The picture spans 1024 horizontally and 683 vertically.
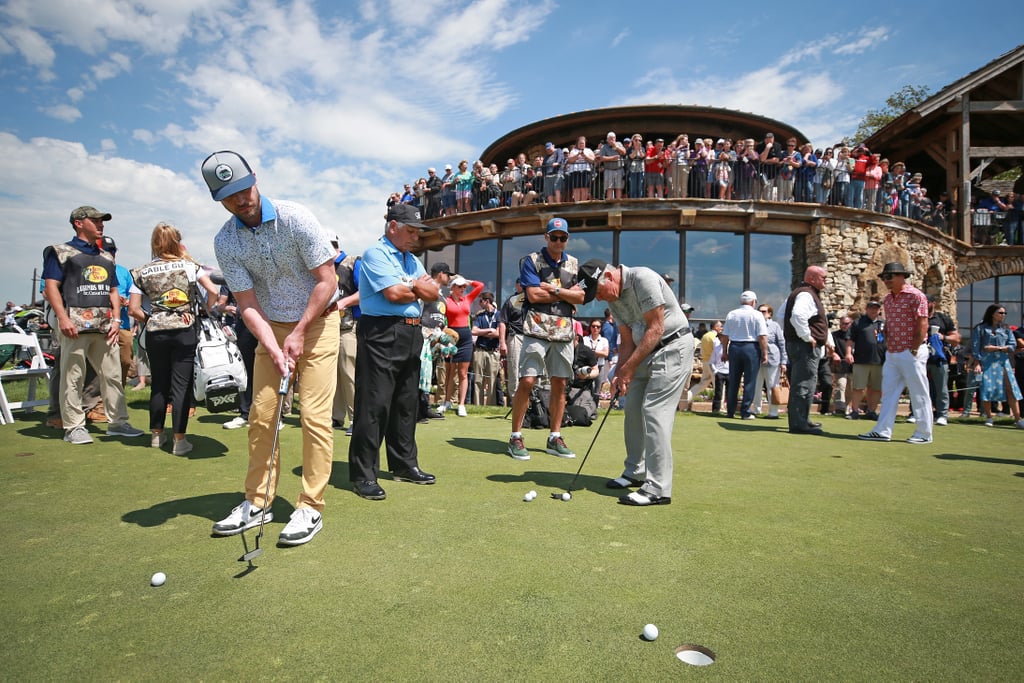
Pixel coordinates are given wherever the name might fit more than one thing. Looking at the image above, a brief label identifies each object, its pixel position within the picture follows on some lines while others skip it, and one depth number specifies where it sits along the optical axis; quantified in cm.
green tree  3688
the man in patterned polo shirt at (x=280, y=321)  319
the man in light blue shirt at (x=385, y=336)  414
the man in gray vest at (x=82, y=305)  569
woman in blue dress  913
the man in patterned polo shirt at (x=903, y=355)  692
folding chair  676
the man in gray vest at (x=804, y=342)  779
